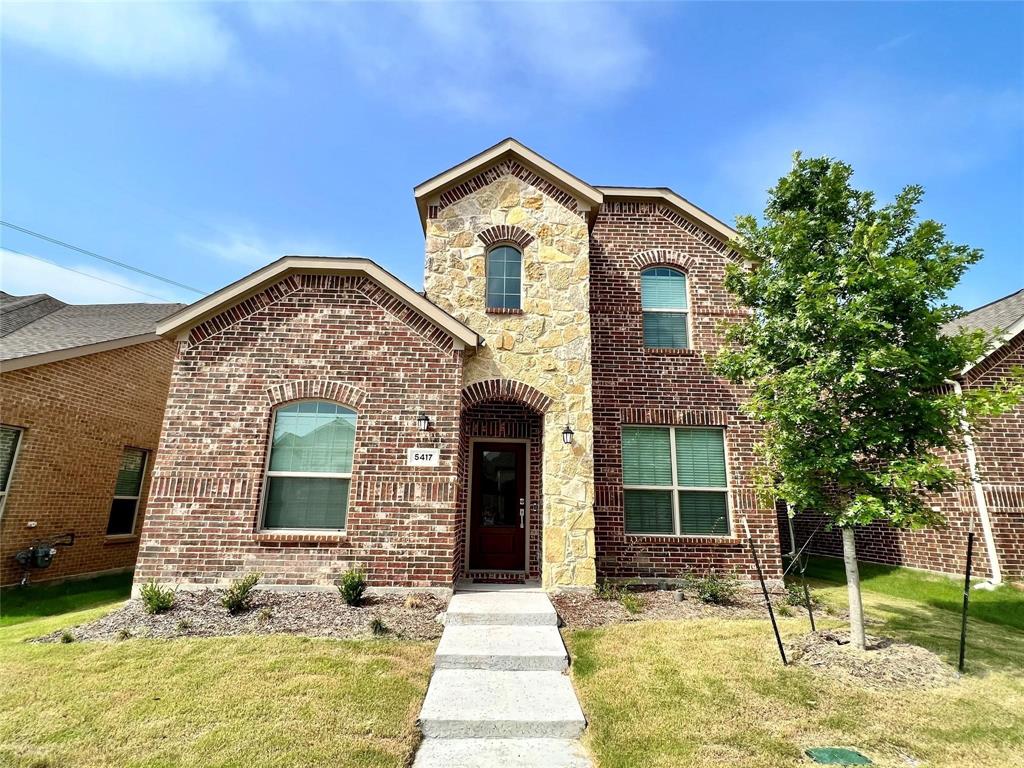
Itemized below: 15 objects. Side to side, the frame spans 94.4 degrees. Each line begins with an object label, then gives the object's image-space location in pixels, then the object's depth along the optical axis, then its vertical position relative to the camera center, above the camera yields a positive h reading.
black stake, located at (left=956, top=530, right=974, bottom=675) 5.08 -1.12
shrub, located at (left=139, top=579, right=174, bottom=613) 6.45 -1.56
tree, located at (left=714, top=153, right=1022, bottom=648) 5.35 +1.59
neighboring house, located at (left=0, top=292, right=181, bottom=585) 8.62 +1.04
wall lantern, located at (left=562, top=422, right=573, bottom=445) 8.28 +0.95
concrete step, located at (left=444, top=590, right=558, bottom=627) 6.45 -1.65
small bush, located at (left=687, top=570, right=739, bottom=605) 7.56 -1.54
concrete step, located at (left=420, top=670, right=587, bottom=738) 4.18 -1.99
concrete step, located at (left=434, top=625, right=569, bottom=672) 5.32 -1.82
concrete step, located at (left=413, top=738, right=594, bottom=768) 3.74 -2.12
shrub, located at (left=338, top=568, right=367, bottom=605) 6.77 -1.42
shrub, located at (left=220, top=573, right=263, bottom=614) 6.48 -1.51
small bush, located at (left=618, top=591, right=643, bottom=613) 7.10 -1.66
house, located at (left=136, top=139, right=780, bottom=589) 7.42 +1.37
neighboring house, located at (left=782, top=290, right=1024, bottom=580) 8.50 -0.06
